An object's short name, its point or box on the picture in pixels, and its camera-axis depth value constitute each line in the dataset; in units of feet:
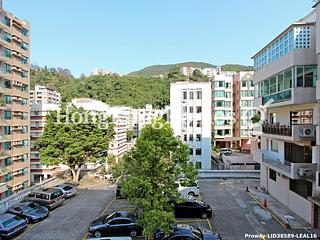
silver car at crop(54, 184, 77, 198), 59.47
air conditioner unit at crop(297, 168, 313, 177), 40.90
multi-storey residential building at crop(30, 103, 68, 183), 95.35
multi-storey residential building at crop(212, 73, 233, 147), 126.62
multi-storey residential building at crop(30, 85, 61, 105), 232.30
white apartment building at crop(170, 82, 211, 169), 96.51
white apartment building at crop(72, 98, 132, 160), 117.20
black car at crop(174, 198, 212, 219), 45.60
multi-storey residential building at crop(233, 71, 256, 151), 126.24
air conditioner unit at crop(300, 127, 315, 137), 41.44
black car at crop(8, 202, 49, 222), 45.05
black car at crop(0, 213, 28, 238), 38.59
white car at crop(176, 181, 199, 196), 59.38
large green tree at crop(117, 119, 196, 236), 32.70
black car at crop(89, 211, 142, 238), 38.80
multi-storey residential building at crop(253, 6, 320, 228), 41.28
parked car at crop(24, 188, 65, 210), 51.80
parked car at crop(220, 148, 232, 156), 110.34
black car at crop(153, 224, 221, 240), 32.73
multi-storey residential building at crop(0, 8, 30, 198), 72.13
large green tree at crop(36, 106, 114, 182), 69.13
